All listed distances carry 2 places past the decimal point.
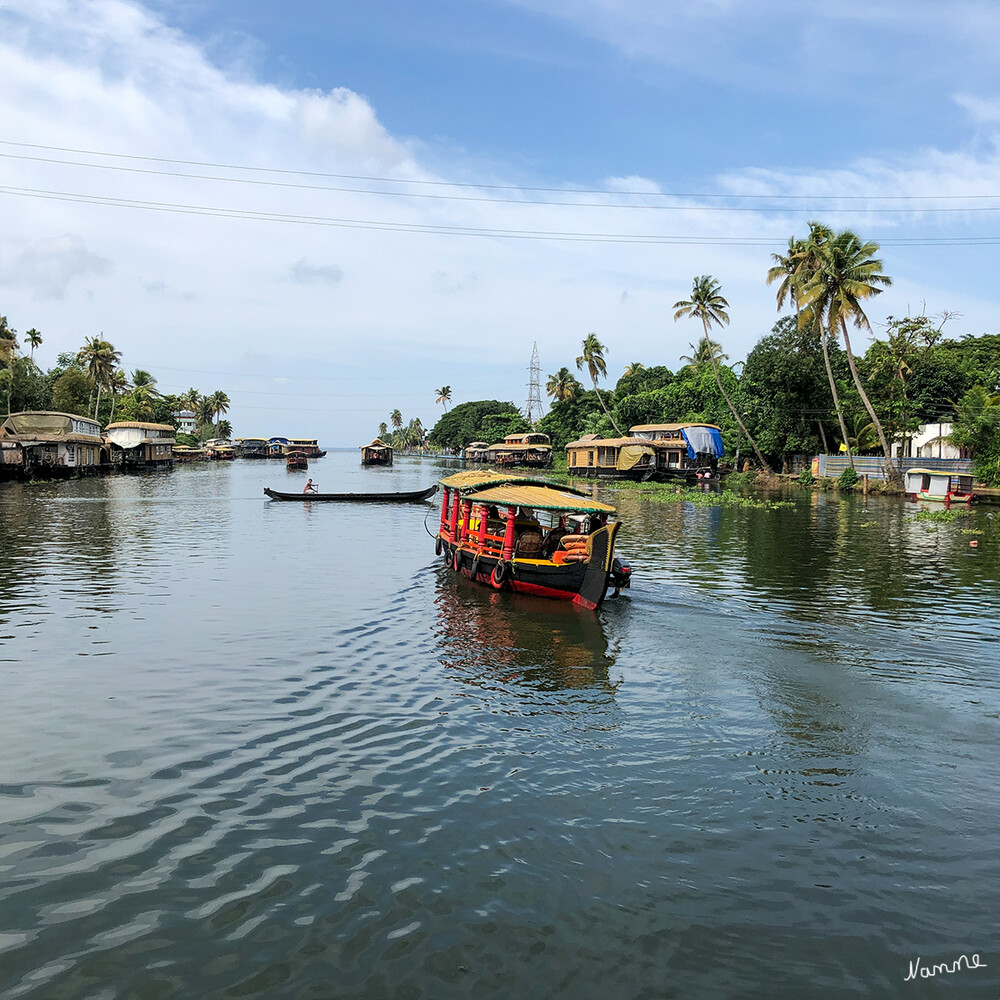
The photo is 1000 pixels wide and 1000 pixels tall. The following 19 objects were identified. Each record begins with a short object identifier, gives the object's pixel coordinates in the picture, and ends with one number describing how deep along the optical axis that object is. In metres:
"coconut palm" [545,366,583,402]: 107.69
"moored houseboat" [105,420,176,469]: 76.31
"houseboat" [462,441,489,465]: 110.03
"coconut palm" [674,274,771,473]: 64.06
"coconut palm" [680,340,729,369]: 86.81
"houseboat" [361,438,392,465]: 108.62
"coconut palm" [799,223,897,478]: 46.00
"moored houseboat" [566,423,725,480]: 64.94
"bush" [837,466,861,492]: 51.66
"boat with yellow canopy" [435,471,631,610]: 17.28
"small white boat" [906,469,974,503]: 43.25
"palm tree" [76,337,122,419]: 87.12
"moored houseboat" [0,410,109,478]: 55.47
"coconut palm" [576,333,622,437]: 85.56
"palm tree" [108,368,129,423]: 93.05
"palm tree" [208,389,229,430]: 157.49
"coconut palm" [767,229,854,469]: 49.19
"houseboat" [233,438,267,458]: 126.69
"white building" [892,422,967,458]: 52.22
